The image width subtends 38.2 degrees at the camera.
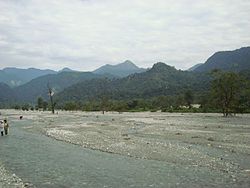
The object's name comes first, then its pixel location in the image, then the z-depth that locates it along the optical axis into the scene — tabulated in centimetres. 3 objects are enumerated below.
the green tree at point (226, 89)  8525
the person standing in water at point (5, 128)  5062
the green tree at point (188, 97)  14481
